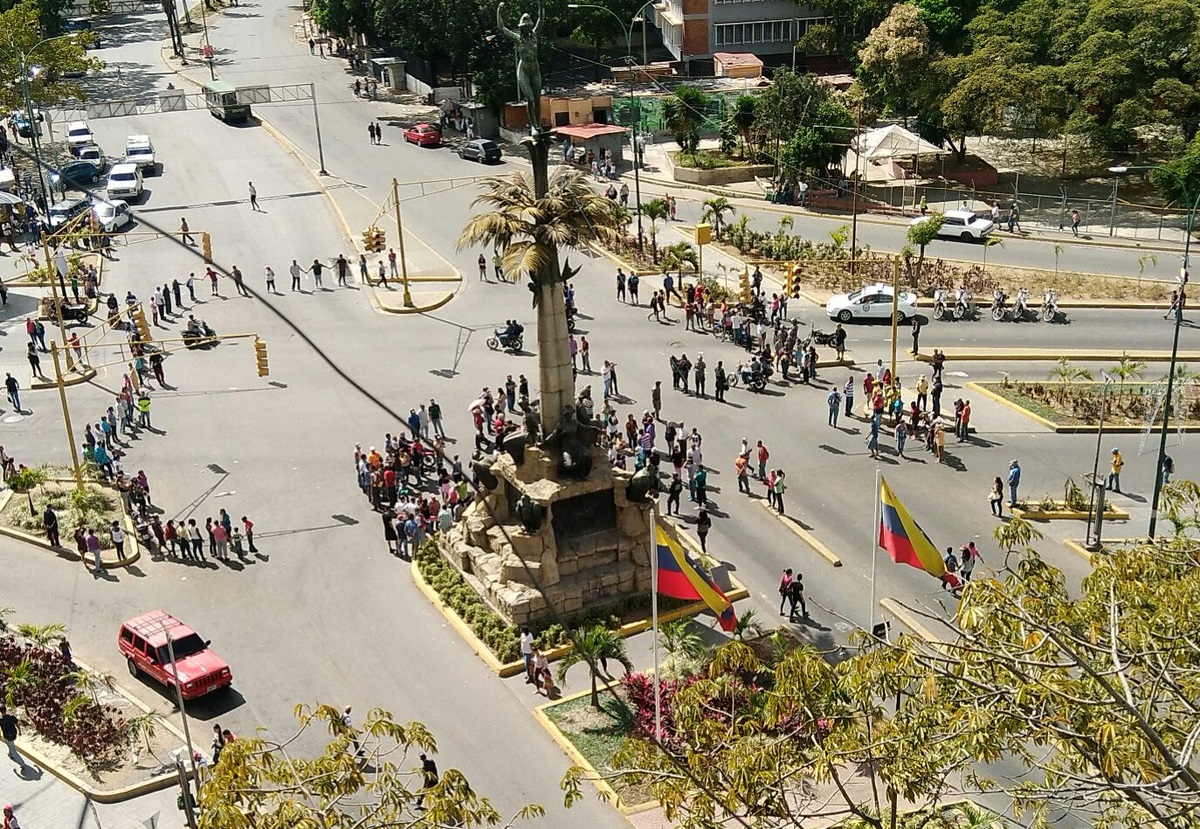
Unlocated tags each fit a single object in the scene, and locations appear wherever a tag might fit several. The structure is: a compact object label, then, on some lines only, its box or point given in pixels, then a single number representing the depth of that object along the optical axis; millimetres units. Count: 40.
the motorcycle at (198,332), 48266
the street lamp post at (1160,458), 32594
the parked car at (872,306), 49750
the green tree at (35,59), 67812
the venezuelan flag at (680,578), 28188
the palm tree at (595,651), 27938
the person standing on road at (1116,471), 36656
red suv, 28766
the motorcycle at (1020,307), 50094
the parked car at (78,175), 68812
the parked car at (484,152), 71000
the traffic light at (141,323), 42156
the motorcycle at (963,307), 50031
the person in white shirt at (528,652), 29500
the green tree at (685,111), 74125
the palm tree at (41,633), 29344
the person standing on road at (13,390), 44000
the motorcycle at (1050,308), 49906
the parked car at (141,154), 70750
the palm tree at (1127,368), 40000
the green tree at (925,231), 51000
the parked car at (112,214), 60438
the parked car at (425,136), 74375
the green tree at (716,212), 57594
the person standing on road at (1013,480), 35812
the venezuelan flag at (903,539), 27656
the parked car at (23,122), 73425
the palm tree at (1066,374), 42781
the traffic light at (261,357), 42281
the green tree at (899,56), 67000
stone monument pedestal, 31422
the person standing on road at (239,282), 53656
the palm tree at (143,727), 27688
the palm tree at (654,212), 55859
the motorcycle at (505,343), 47500
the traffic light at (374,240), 50309
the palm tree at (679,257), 54219
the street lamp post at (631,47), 61775
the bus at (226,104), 79688
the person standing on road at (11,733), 27642
